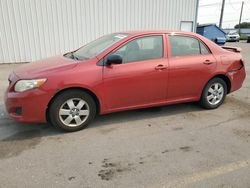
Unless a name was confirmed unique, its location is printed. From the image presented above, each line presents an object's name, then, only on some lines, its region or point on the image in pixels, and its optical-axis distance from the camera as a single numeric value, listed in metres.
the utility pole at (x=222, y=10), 31.25
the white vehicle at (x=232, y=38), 36.03
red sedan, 3.63
